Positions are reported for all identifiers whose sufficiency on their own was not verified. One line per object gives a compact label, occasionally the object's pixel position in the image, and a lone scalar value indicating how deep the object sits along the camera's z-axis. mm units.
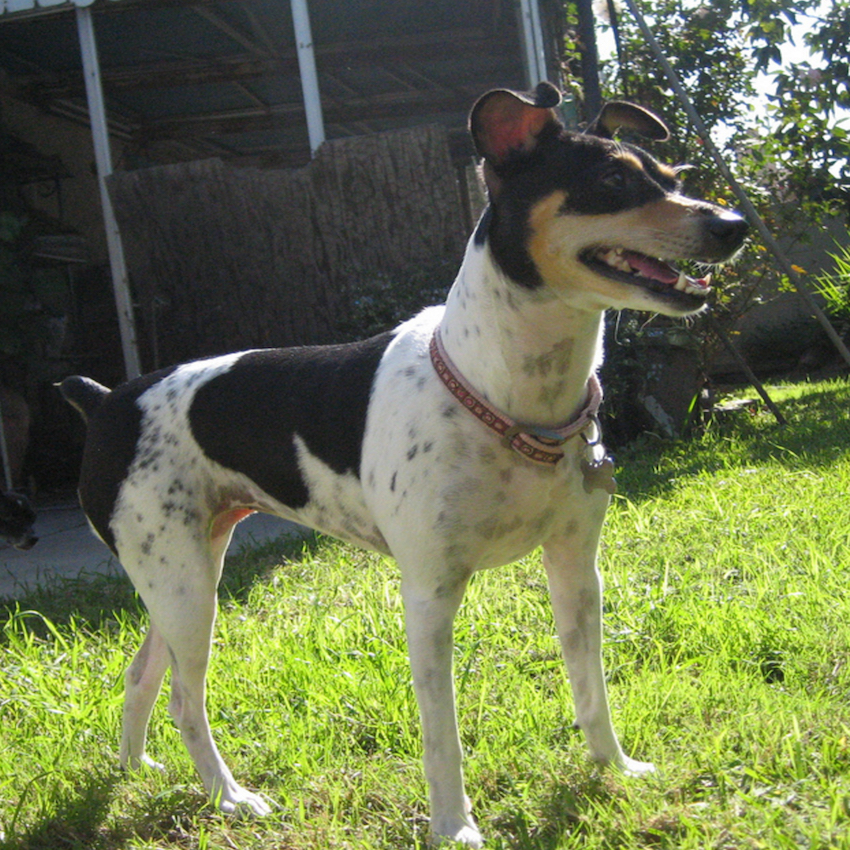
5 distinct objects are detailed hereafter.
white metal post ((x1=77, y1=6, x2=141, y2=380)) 6785
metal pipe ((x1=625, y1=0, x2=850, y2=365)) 5605
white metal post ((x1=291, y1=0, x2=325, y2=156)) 6762
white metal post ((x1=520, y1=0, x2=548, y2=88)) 6746
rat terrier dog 2131
